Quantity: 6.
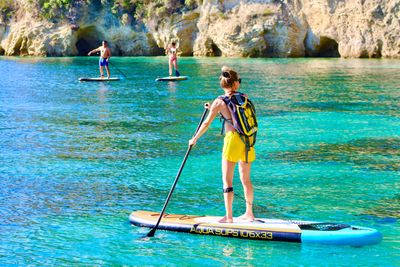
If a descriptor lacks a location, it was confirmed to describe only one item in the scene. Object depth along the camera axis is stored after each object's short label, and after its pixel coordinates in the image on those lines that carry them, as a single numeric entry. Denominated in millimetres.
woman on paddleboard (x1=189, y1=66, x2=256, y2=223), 8877
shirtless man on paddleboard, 32500
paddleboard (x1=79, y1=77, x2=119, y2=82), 32469
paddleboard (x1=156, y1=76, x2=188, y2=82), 32306
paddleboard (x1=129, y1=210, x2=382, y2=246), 8664
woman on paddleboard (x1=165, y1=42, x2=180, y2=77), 33284
